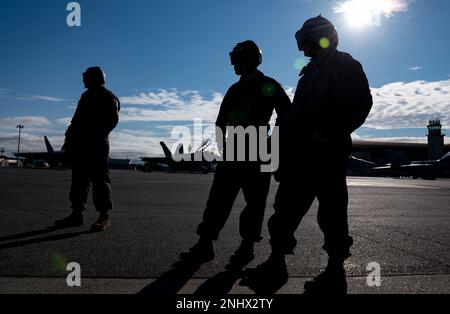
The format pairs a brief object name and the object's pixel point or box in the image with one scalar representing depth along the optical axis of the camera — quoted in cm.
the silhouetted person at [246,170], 324
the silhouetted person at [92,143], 468
